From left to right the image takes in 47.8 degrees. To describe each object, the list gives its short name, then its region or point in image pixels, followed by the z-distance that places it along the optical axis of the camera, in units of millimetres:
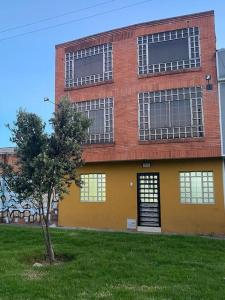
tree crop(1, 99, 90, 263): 6621
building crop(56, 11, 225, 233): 10329
